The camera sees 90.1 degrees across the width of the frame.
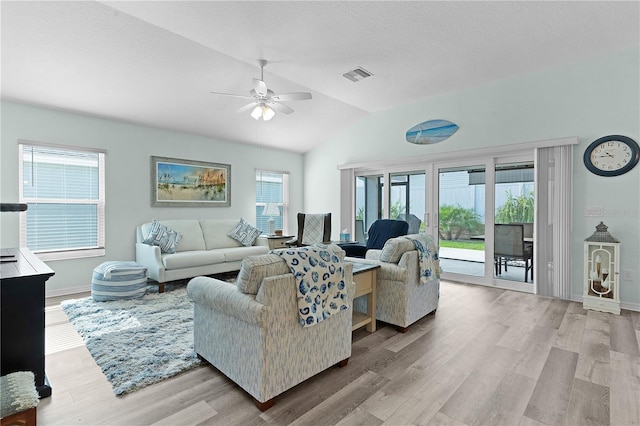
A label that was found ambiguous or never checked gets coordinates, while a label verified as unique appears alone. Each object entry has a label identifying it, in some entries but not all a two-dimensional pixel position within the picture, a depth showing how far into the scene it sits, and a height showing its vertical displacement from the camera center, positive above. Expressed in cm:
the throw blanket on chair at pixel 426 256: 318 -47
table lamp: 626 -1
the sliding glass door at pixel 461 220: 494 -14
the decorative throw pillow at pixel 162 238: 462 -39
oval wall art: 510 +132
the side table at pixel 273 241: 579 -54
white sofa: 436 -62
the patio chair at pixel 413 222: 556 -19
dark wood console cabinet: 182 -64
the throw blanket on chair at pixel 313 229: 579 -32
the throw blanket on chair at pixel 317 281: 195 -45
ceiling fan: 344 +130
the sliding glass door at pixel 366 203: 622 +17
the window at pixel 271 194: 671 +37
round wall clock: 368 +66
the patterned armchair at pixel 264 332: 182 -76
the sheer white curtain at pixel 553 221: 407 -13
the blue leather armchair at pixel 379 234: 458 -34
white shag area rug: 225 -111
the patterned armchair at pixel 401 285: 303 -72
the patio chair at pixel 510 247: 451 -52
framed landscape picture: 519 +50
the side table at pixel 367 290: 287 -73
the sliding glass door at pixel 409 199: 554 +23
